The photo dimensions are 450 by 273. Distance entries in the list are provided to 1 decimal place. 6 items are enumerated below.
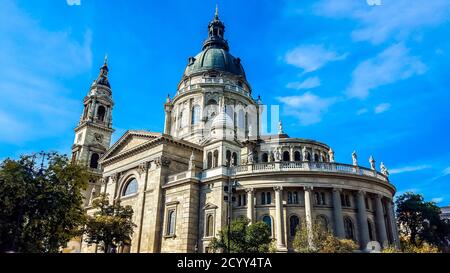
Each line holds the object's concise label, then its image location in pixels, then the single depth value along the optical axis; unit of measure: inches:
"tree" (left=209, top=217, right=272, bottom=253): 1032.8
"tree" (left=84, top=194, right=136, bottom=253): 1322.6
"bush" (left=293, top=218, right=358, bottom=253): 1068.5
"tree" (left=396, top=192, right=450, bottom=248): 1941.4
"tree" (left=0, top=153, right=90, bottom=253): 925.8
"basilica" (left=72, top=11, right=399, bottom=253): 1341.0
